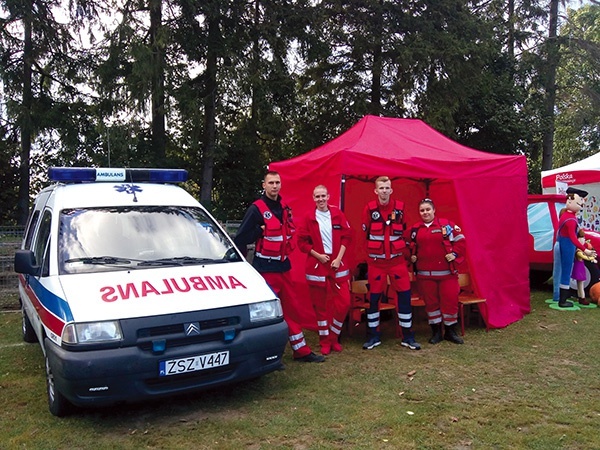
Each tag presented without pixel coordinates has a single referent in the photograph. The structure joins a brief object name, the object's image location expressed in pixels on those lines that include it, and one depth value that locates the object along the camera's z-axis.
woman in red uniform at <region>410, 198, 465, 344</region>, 5.92
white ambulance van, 3.57
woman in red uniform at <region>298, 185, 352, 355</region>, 5.65
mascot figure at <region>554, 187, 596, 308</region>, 7.83
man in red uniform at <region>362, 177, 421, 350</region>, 5.71
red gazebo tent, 6.32
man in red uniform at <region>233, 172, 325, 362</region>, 5.25
